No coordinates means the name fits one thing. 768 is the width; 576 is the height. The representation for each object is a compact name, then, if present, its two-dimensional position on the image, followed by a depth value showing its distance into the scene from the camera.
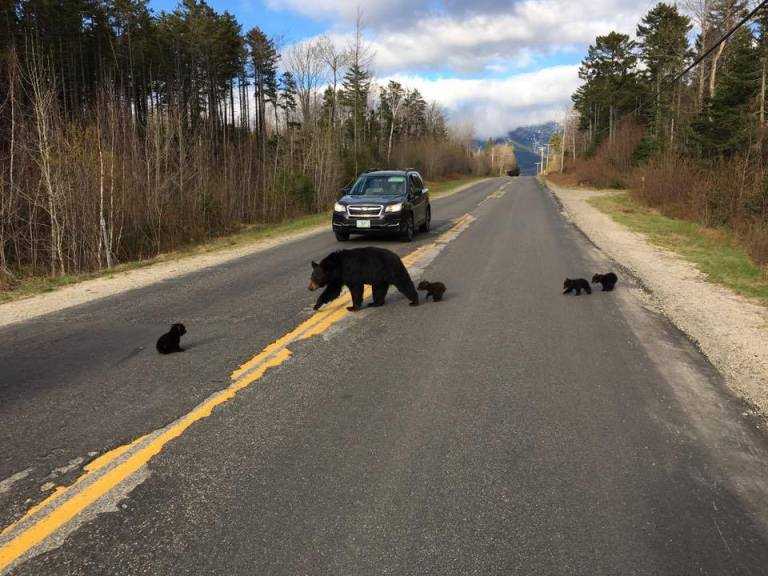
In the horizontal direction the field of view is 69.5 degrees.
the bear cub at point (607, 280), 9.02
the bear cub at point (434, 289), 8.14
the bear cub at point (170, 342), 5.79
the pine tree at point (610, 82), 65.81
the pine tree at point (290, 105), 34.44
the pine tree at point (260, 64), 53.88
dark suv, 14.15
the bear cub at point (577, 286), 8.61
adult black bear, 7.46
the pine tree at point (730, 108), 27.44
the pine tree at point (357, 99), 44.72
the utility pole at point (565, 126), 100.86
